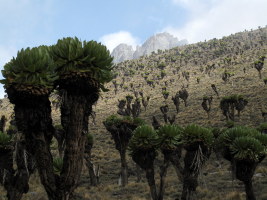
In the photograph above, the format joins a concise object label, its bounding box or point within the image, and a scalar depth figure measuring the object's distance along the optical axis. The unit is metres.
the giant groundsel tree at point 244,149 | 9.08
